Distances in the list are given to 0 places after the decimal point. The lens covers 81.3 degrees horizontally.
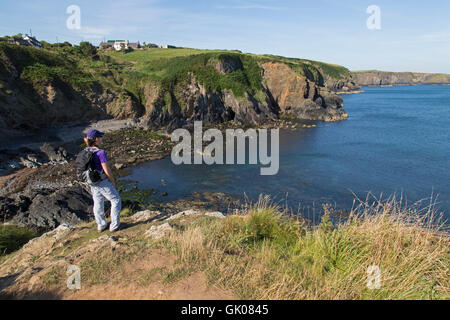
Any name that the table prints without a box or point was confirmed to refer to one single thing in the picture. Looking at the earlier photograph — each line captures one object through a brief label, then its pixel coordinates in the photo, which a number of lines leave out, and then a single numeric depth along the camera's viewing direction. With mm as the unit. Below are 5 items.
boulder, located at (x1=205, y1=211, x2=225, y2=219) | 8816
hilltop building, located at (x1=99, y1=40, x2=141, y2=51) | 71688
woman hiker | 6395
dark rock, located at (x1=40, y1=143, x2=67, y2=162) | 24188
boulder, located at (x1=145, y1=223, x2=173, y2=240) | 6206
